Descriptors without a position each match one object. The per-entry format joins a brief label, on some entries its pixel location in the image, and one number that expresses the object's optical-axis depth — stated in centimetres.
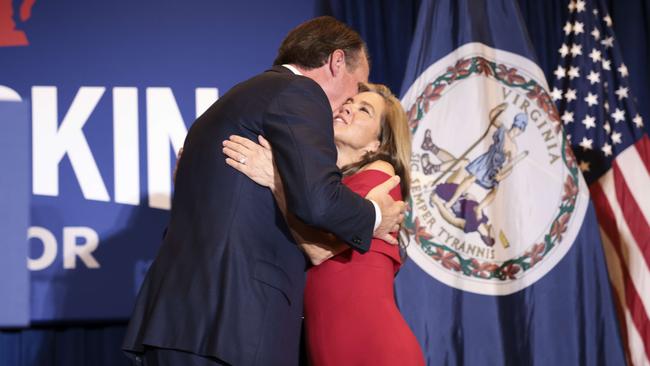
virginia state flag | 393
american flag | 413
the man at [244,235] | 201
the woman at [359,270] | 242
